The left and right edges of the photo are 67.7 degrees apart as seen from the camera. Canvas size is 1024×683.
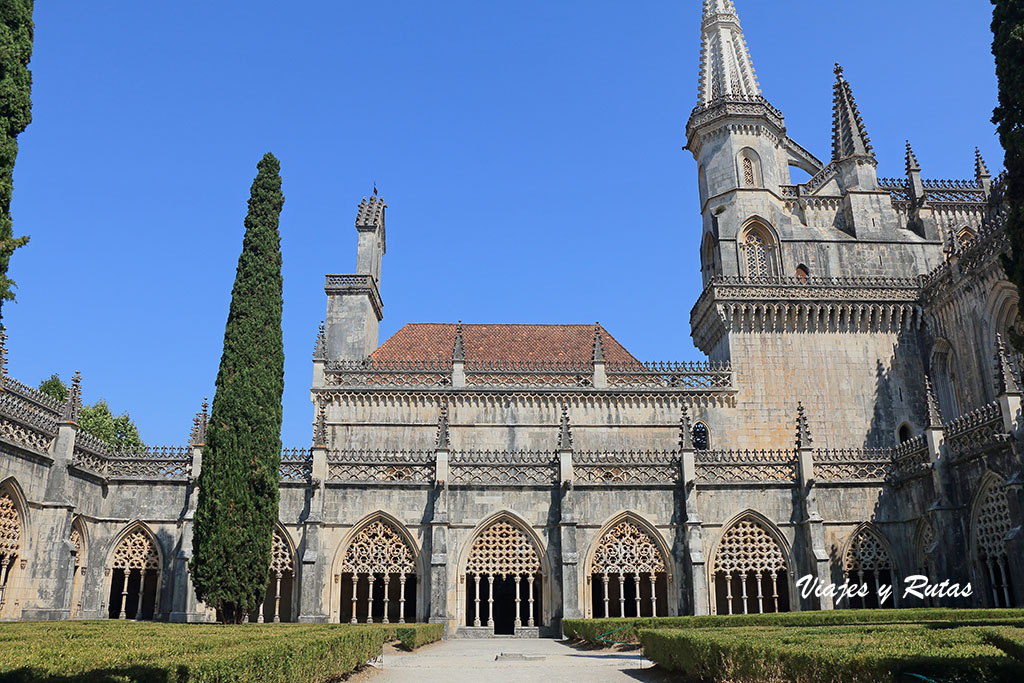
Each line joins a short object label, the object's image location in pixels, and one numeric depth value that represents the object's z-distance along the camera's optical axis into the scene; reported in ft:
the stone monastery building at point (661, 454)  68.03
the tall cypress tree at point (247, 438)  60.95
